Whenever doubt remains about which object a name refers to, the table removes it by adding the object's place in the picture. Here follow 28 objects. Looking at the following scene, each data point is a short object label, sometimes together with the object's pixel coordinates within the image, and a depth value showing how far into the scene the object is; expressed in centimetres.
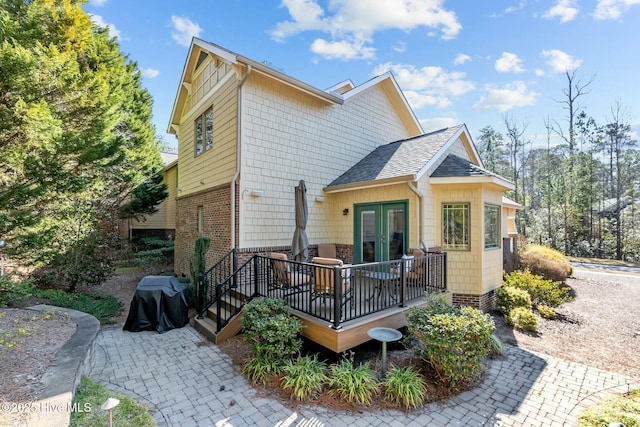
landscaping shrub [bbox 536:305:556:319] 800
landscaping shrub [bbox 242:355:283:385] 473
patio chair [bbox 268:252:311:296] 599
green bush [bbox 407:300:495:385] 444
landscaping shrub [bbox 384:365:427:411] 415
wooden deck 468
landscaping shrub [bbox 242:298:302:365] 481
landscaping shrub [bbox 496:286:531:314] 806
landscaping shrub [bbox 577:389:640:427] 366
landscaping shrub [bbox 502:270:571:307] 874
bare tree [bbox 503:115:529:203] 2855
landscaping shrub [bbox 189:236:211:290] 899
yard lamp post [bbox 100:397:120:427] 263
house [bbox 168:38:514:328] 809
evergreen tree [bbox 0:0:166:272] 821
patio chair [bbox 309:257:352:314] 513
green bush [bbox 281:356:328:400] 428
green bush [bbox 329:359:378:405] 417
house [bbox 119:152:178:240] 1930
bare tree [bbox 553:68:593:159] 2392
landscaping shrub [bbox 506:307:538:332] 711
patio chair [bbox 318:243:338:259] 927
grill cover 706
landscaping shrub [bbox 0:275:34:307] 668
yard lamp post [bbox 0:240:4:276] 797
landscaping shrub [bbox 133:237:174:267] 1425
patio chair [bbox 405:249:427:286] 668
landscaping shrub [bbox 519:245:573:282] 1106
